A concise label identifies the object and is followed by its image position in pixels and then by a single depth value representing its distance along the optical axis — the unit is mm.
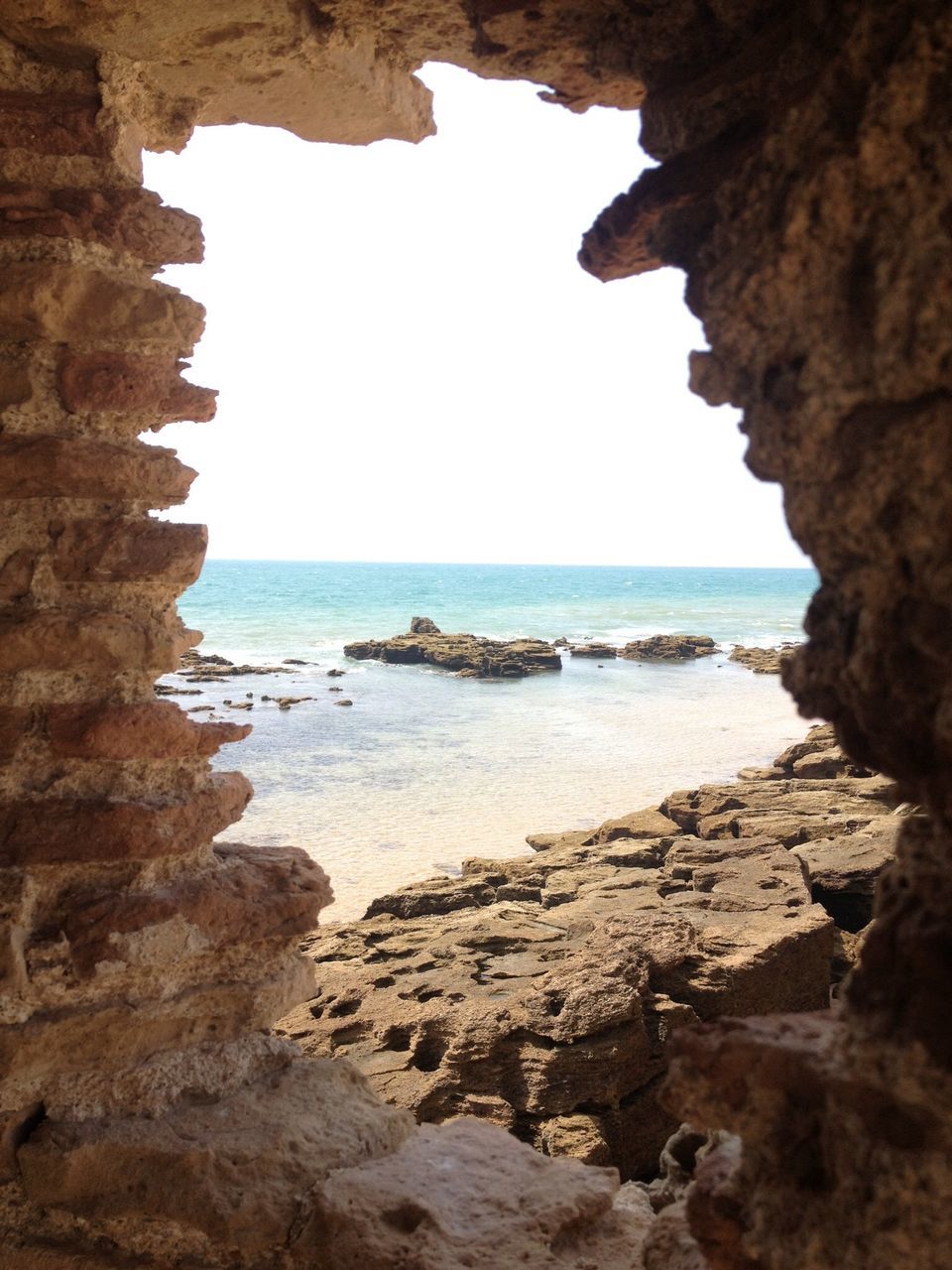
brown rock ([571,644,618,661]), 33719
